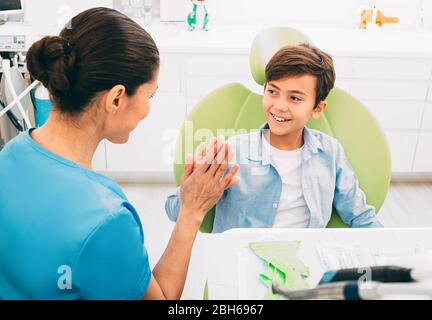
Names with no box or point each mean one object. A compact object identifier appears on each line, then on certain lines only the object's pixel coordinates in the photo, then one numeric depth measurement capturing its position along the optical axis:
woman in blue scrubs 0.93
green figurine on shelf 3.06
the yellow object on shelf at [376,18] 3.22
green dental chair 1.55
